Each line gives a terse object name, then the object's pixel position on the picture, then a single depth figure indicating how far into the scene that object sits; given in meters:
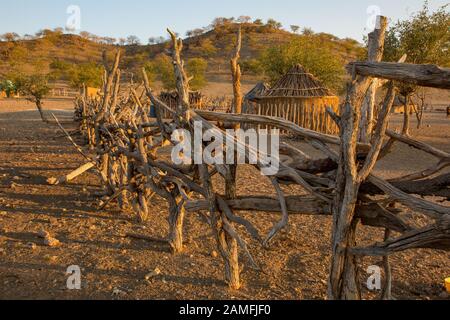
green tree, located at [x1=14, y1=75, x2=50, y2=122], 17.11
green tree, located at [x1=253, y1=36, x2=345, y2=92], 22.09
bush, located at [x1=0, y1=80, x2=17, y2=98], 33.03
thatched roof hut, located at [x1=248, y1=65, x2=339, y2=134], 16.16
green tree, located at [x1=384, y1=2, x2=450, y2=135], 14.34
